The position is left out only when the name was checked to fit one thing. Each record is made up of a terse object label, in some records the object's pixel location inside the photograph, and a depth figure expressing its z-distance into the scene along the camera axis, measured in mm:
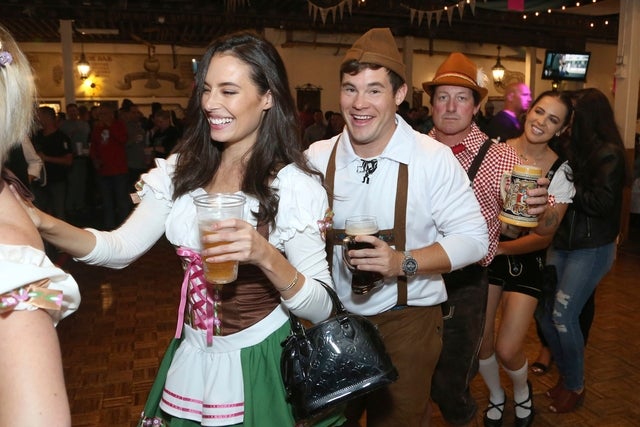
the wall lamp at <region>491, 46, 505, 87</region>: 16016
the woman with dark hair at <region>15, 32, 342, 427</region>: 1602
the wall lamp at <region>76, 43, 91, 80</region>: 15045
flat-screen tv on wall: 10344
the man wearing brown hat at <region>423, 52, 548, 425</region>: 2662
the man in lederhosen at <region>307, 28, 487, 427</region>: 2135
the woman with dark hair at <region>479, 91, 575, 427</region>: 3018
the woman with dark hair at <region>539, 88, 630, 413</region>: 3250
